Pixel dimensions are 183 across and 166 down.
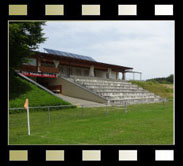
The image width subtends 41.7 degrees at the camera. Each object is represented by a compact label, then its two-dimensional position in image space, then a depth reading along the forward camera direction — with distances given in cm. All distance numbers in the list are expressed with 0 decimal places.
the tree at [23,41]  1584
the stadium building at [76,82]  2282
